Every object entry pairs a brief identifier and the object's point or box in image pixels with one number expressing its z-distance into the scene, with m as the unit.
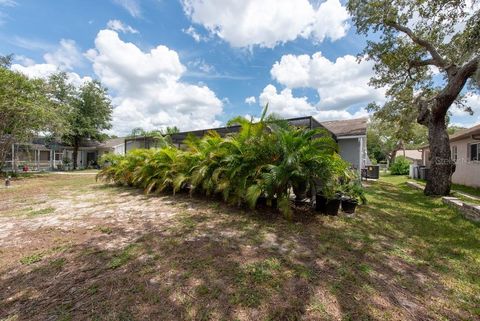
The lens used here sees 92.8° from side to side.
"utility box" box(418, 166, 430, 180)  13.69
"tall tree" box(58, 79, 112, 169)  22.82
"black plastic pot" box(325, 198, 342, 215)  5.10
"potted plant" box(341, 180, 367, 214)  5.39
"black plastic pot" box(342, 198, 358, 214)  5.37
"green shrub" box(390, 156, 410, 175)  19.07
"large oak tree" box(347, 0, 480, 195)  7.38
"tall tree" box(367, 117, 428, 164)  32.03
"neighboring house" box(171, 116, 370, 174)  12.23
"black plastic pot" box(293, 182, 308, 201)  5.02
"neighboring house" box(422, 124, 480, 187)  10.20
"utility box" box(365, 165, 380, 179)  14.66
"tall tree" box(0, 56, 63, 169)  12.02
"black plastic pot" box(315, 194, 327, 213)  5.18
